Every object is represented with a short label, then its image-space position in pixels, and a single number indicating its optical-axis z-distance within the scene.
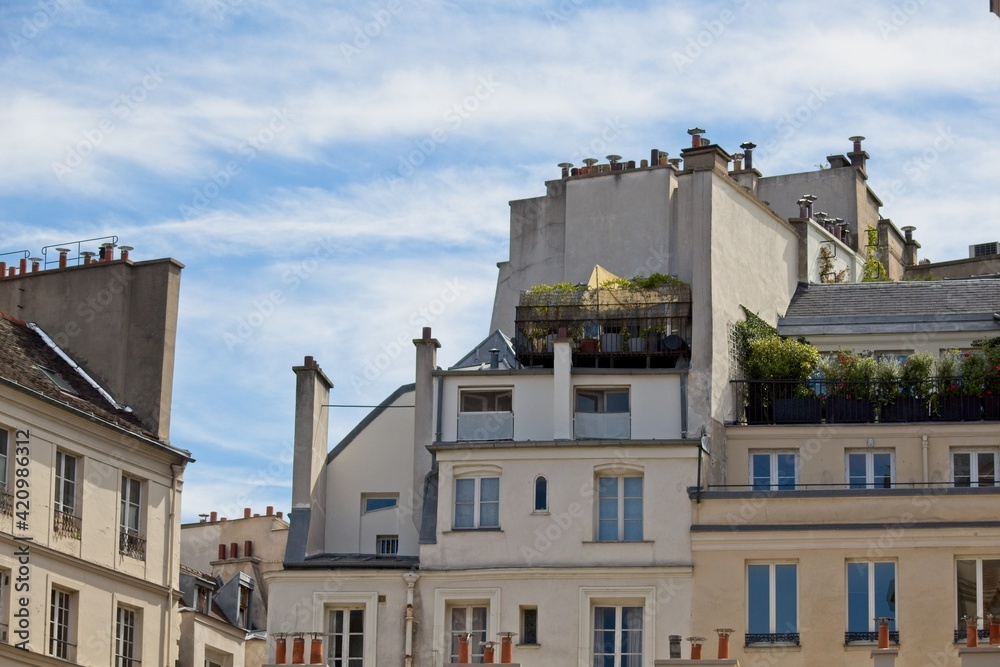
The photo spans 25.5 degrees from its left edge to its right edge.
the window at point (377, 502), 50.31
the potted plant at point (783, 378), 49.97
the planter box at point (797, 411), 49.81
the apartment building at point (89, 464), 42.66
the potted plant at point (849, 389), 49.62
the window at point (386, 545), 49.66
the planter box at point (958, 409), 49.03
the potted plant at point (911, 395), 49.31
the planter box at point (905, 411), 49.22
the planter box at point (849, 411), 49.59
